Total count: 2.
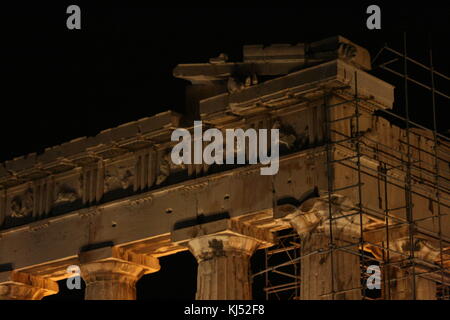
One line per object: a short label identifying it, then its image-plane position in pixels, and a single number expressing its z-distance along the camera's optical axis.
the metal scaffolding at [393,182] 41.06
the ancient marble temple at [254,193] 41.34
